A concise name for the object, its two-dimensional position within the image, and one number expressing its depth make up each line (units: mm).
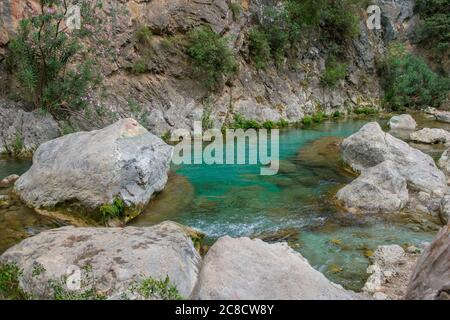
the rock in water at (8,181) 9188
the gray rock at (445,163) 10477
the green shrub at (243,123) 18062
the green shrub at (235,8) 20266
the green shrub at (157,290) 3830
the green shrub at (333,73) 23781
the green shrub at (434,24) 28953
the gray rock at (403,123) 18589
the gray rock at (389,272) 5072
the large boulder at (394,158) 8898
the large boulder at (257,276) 3533
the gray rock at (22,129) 12289
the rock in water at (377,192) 8000
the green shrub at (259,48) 20766
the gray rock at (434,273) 3537
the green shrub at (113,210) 7312
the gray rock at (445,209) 7492
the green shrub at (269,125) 18694
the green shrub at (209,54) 17672
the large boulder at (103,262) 4102
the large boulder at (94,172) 7547
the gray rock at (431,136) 14984
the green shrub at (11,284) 4230
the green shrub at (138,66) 16750
